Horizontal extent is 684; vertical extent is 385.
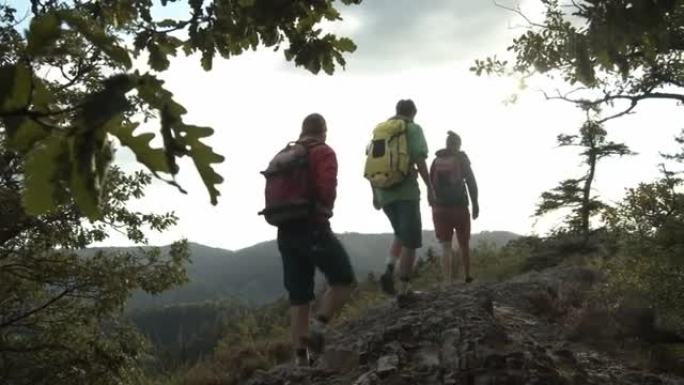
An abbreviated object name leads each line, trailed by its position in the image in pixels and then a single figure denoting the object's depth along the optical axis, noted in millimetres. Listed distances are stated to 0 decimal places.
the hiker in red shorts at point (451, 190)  8438
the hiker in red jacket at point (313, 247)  4973
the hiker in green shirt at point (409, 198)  6402
